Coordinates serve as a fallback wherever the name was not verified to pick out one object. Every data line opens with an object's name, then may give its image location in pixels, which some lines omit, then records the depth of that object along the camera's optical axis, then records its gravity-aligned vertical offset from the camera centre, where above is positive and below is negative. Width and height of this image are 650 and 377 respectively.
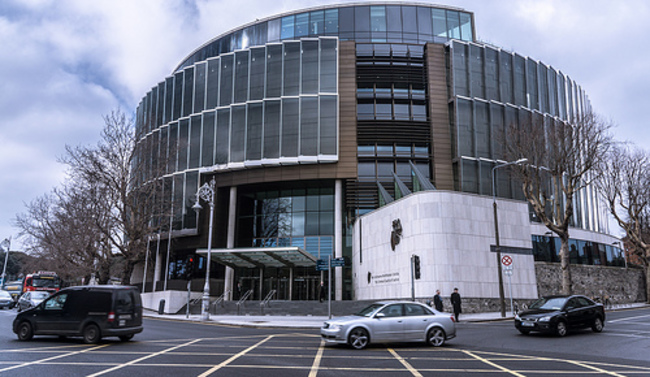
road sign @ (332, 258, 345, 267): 25.72 +1.35
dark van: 13.74 -0.86
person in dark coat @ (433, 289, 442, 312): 22.02 -0.67
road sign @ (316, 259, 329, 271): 26.66 +1.24
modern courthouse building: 40.62 +13.03
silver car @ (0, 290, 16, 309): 35.81 -1.16
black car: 15.88 -0.93
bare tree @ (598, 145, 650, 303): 36.00 +7.85
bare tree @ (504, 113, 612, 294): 28.42 +8.45
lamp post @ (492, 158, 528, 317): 24.83 +1.09
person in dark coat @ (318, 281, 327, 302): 33.28 -0.49
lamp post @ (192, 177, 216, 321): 26.03 -0.96
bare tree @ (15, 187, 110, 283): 35.66 +3.90
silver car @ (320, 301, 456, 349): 13.07 -1.08
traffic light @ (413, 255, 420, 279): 22.35 +0.96
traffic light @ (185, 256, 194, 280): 26.06 +1.36
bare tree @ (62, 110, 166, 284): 33.28 +7.06
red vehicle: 44.79 +0.45
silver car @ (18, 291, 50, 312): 30.12 -0.82
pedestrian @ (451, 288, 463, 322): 22.37 -0.67
